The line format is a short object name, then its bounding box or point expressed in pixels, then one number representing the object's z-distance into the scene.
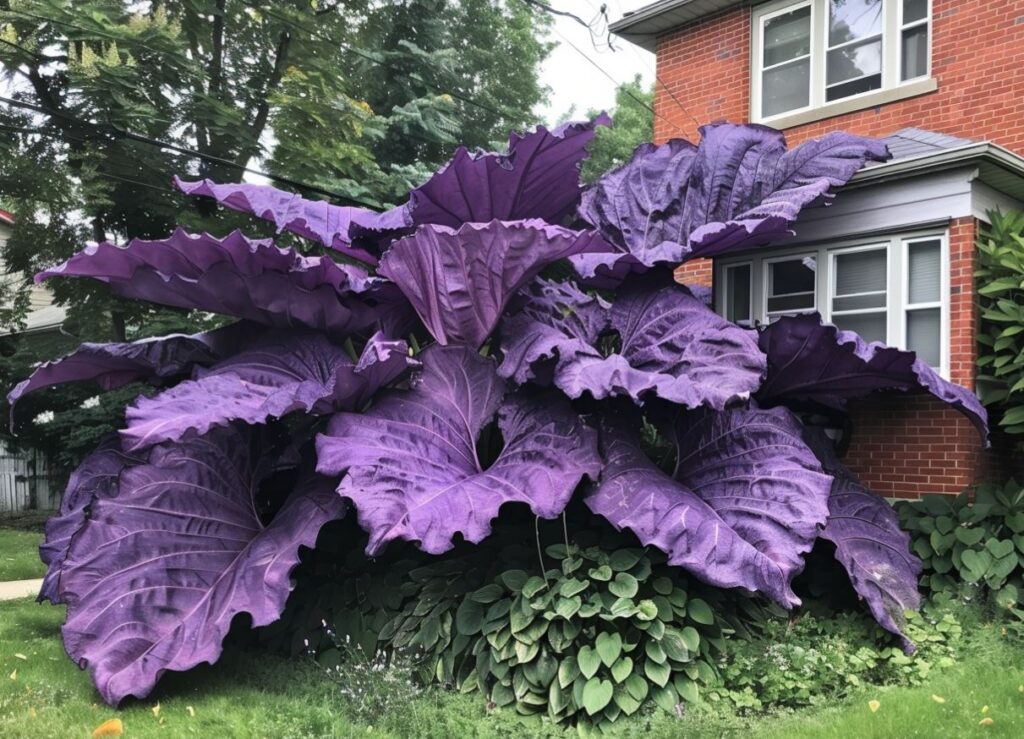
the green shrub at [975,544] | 5.48
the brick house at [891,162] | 6.63
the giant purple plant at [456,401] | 4.66
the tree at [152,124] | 10.37
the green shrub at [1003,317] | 6.21
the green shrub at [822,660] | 4.49
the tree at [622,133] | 25.69
